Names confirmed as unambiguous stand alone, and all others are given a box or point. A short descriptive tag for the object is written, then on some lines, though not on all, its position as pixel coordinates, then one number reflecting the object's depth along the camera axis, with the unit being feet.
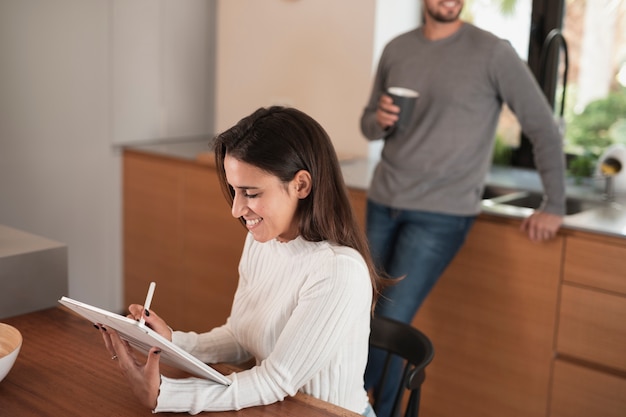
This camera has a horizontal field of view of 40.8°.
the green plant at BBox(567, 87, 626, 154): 9.45
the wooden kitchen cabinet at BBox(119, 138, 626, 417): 7.36
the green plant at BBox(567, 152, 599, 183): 9.36
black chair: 5.25
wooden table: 4.40
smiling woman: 4.44
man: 7.41
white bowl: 4.62
